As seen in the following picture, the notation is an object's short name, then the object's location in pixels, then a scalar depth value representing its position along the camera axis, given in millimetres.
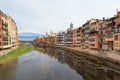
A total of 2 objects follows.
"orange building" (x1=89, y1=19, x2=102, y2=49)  31818
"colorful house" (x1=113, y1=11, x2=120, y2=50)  22608
